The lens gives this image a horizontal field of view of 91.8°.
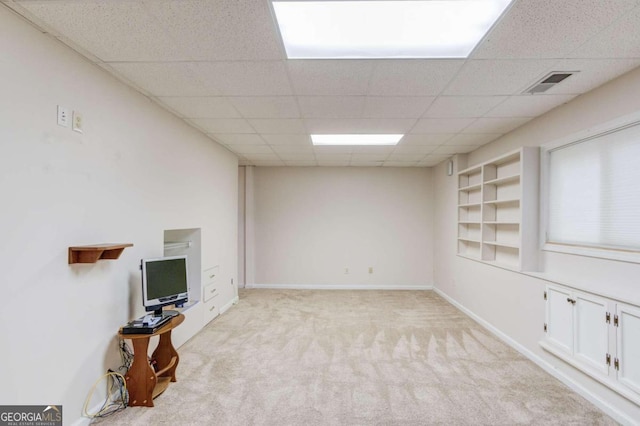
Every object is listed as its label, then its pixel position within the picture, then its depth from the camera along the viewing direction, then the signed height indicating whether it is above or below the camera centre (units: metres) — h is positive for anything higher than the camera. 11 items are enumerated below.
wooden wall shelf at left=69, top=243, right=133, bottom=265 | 2.04 -0.25
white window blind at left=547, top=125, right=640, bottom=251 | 2.40 +0.23
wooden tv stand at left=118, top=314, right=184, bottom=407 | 2.40 -1.24
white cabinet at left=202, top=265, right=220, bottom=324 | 4.23 -1.08
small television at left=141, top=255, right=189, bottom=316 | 2.65 -0.61
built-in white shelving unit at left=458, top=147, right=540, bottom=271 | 3.37 +0.10
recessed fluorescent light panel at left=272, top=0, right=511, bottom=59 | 1.72 +1.16
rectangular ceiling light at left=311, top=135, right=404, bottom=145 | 4.27 +1.11
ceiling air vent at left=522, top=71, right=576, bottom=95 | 2.33 +1.08
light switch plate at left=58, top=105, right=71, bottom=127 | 1.99 +0.65
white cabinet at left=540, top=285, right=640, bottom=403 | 2.21 -0.96
